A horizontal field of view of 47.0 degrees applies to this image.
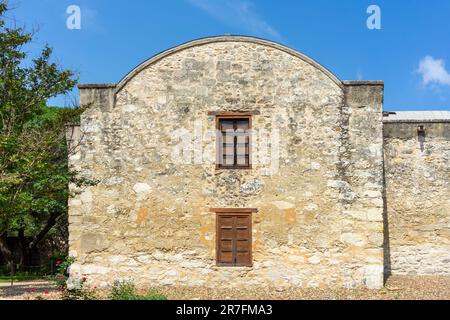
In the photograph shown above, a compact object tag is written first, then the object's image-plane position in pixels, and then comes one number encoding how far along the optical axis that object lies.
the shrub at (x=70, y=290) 11.24
